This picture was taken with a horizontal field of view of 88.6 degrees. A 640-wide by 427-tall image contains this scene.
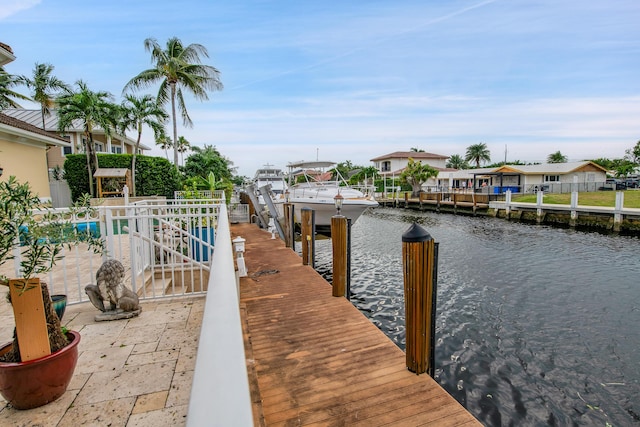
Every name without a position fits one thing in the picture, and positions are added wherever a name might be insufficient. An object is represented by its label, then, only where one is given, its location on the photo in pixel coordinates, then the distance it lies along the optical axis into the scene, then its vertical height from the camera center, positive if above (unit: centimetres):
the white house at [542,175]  3222 +103
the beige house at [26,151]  1038 +161
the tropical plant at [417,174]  3697 +149
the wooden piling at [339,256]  506 -104
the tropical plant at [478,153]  7175 +708
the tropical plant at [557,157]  6925 +558
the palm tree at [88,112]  1653 +429
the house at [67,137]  2200 +416
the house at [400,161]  5616 +467
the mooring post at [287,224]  910 -99
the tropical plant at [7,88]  1572 +559
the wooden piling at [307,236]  696 -101
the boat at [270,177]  2327 +104
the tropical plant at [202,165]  2822 +236
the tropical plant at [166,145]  4114 +634
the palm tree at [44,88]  2199 +761
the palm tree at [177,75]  2169 +801
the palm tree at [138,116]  1917 +468
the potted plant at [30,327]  191 -85
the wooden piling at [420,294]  301 -100
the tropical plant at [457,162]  7525 +555
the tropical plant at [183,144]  4308 +646
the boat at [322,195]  1256 -25
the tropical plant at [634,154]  4888 +439
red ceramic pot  204 -118
